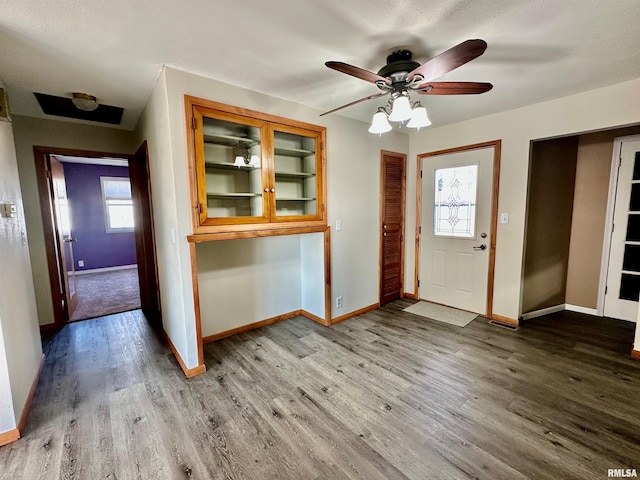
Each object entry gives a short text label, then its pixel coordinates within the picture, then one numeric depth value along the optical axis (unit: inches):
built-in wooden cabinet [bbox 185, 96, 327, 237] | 90.7
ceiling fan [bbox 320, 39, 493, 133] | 65.1
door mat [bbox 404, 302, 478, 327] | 134.6
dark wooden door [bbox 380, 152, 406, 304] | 151.9
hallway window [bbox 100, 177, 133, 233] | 259.9
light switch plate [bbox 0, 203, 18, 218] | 75.5
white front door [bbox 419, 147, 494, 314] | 136.2
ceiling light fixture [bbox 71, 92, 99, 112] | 99.3
